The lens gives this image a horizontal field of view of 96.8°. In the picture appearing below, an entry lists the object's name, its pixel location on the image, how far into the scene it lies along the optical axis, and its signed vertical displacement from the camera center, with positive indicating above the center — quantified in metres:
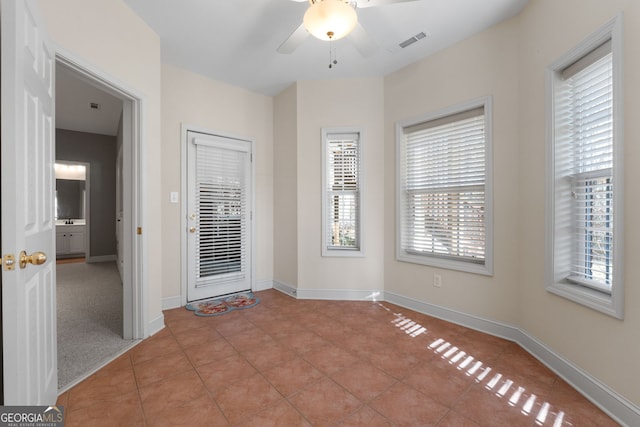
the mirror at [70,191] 6.84 +0.53
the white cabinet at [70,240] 6.52 -0.62
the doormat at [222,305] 3.14 -1.09
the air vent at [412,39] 2.67 +1.66
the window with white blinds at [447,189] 2.68 +0.23
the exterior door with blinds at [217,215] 3.39 -0.04
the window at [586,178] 1.59 +0.22
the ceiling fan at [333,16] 1.59 +1.11
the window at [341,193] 3.61 +0.24
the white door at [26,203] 1.08 +0.04
